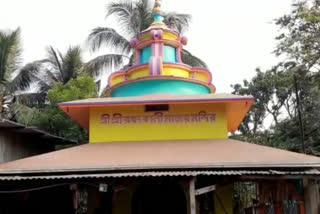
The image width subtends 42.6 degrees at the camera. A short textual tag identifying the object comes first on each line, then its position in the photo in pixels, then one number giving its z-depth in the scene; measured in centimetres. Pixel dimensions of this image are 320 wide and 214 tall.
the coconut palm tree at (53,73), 2284
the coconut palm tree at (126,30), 2209
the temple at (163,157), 884
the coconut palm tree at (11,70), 2117
